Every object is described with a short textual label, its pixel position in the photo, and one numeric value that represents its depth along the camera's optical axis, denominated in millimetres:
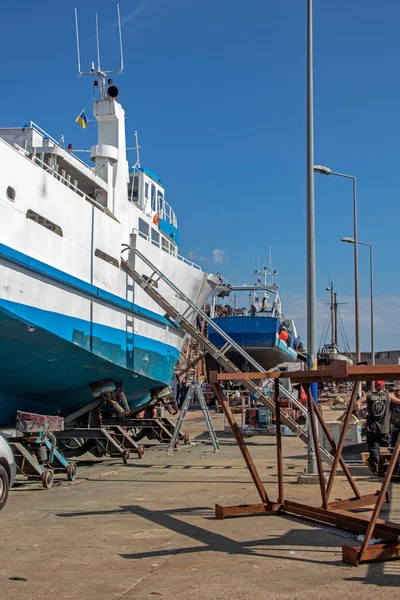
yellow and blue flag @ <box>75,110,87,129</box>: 16648
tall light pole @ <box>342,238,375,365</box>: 32094
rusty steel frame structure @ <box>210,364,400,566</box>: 5703
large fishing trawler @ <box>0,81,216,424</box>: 11188
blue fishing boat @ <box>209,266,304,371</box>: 38938
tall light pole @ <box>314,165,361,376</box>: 25703
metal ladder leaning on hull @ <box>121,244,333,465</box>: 15061
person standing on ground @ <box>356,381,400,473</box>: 10859
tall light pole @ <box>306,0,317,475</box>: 11438
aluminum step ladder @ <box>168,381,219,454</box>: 15406
